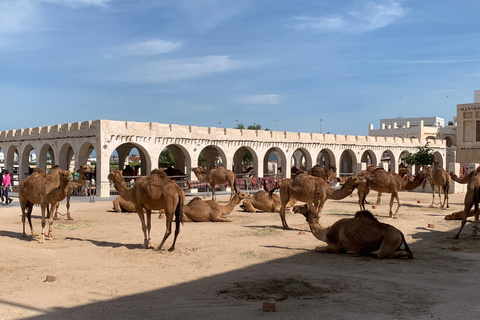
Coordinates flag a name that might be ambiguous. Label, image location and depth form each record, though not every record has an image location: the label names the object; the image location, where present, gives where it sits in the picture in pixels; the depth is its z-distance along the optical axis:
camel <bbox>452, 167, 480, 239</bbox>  12.05
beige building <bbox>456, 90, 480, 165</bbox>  56.78
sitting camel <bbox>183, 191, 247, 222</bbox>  15.30
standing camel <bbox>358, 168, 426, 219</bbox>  17.28
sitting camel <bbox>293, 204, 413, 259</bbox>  9.32
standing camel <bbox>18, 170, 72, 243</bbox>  11.49
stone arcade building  28.72
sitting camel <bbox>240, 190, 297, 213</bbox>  18.53
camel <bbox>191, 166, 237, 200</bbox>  24.22
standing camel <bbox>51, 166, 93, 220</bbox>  12.26
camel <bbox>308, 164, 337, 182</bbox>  17.95
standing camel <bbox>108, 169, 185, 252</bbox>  10.34
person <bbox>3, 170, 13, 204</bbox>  21.93
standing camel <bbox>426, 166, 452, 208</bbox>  21.11
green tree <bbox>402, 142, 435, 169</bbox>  48.00
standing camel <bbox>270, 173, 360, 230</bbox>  12.98
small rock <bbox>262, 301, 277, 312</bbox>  5.96
